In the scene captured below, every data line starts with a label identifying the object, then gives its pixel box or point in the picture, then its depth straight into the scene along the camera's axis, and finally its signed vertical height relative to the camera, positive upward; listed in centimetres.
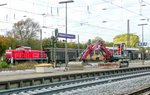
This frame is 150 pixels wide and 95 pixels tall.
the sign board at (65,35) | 3552 +154
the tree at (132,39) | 15725 +514
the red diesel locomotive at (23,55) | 5688 -92
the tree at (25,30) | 10144 +607
